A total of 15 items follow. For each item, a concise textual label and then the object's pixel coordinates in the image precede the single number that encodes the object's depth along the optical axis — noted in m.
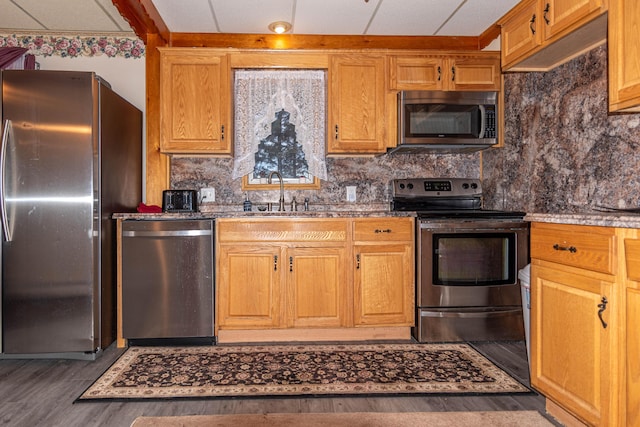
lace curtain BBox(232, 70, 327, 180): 3.23
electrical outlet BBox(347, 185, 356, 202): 3.45
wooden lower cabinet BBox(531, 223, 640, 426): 1.37
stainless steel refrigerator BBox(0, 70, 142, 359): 2.43
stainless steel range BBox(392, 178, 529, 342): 2.77
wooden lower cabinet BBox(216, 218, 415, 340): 2.75
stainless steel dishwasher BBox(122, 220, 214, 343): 2.66
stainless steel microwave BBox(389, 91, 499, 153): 3.12
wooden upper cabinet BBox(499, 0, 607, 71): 1.95
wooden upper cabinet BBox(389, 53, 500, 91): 3.16
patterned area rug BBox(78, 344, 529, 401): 2.05
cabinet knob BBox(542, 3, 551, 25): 2.19
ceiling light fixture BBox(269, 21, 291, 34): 3.14
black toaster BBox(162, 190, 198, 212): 3.10
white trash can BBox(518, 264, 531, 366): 2.20
